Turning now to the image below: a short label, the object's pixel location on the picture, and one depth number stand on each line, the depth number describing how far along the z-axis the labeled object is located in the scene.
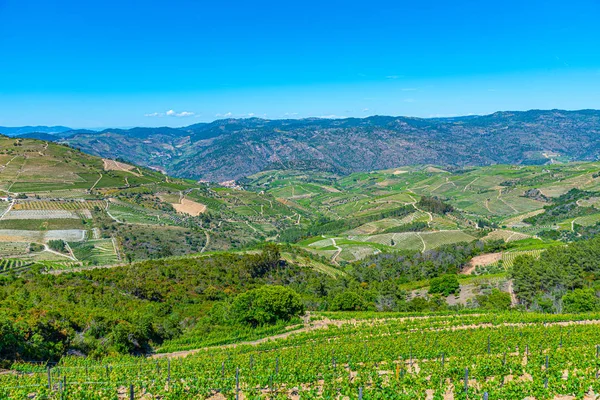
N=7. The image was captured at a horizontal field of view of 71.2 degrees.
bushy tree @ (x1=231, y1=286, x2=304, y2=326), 58.59
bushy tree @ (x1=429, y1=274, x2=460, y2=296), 89.88
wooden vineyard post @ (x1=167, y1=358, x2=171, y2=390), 26.43
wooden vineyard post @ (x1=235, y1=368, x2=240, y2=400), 24.18
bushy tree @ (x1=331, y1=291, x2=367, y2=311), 74.94
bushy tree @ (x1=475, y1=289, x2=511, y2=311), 73.20
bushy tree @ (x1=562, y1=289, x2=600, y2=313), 65.31
